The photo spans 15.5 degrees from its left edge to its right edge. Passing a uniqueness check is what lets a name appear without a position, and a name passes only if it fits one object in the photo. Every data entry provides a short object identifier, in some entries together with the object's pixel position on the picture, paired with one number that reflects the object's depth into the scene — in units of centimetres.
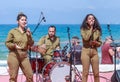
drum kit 789
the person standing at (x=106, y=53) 995
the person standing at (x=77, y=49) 862
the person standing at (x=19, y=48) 668
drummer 830
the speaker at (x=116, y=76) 743
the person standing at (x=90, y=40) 724
